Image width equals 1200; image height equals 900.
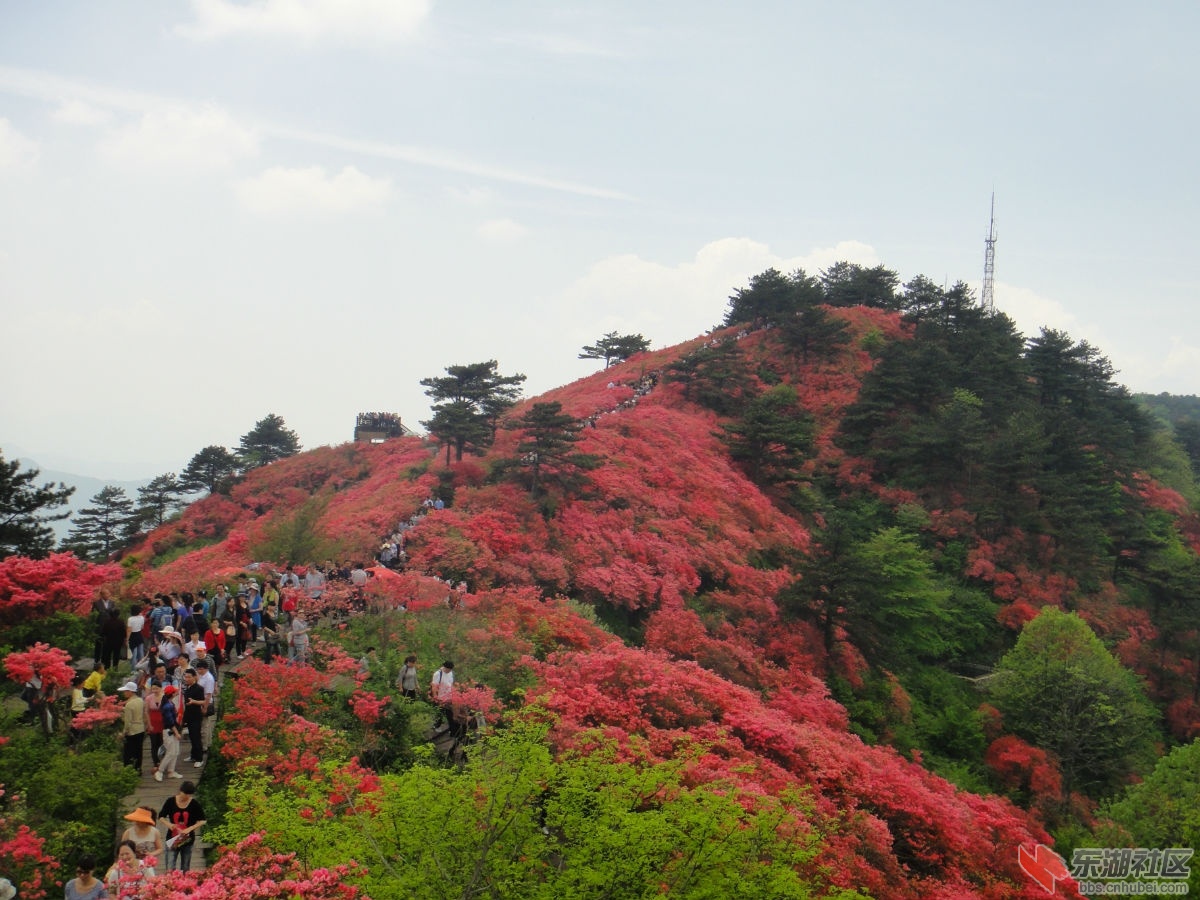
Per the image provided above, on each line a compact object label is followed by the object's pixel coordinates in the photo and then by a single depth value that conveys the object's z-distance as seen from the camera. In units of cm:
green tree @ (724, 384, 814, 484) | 3478
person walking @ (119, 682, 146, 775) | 1144
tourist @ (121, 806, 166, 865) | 855
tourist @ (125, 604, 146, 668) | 1484
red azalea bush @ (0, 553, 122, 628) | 1642
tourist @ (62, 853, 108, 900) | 774
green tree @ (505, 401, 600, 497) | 2720
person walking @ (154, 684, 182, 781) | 1157
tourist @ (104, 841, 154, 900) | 756
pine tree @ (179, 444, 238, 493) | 4234
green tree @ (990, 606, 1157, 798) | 2244
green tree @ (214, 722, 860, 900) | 896
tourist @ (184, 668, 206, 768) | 1193
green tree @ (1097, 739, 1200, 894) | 1712
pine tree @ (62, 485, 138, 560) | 4381
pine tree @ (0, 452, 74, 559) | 2308
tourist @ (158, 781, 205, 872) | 916
